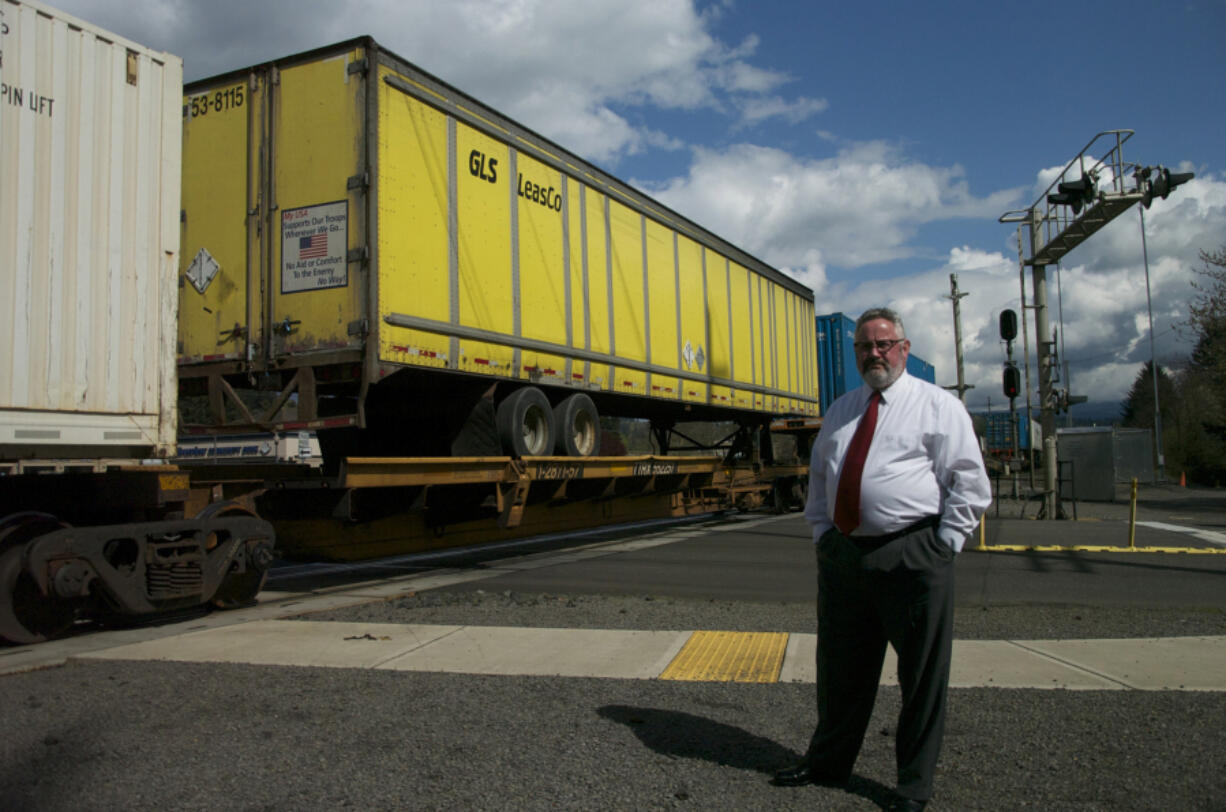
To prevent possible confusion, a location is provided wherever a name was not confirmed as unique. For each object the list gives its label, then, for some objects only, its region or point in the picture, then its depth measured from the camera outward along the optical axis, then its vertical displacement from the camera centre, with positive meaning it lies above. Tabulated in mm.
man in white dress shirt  3182 -352
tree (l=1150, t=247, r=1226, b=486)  27797 +1838
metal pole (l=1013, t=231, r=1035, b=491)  19853 +3628
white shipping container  5773 +1511
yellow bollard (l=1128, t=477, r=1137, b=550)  12189 -1231
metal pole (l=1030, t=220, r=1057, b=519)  18625 +1614
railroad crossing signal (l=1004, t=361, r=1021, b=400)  19516 +1335
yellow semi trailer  8023 +1846
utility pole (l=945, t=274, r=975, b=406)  36312 +4481
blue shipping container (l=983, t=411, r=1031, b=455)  53753 +595
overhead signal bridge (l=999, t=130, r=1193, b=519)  15977 +4239
